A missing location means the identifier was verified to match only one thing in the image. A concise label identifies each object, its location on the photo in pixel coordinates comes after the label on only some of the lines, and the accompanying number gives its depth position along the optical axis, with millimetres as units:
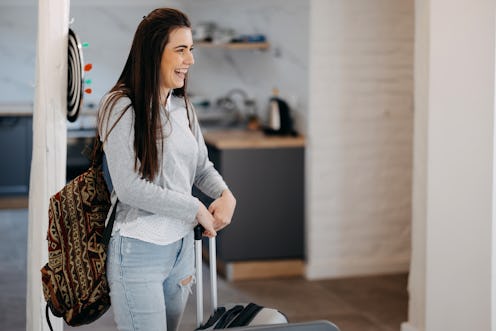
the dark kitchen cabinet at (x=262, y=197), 5293
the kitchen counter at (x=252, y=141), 5266
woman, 2330
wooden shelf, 6098
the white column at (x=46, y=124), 3066
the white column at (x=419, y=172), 3834
